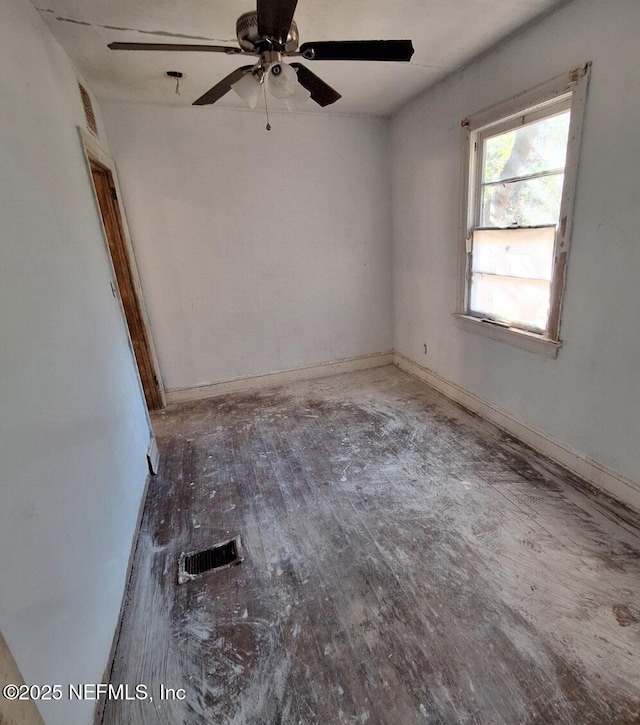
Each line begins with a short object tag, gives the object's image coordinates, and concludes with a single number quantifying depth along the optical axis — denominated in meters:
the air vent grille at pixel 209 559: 1.74
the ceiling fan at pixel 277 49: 1.34
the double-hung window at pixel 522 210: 2.01
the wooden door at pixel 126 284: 2.85
